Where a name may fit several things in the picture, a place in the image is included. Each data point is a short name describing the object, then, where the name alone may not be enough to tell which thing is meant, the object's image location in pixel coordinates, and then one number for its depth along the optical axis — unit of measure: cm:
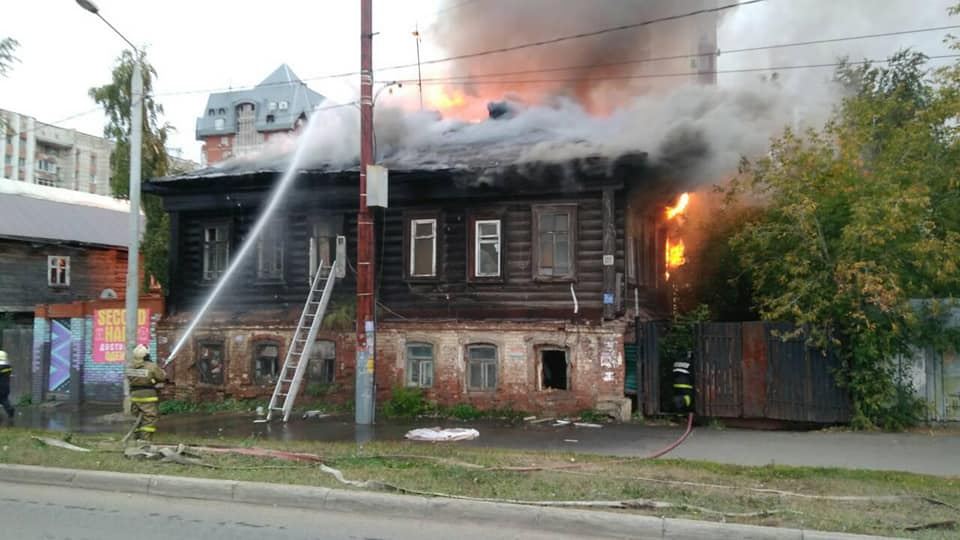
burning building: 1398
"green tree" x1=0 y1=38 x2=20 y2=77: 1168
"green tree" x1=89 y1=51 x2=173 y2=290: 2144
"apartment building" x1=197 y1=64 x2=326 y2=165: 6444
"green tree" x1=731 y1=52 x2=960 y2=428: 1134
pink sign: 1736
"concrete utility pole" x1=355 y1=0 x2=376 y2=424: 1259
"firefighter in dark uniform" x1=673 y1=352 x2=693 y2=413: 1305
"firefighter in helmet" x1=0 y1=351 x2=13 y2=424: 1387
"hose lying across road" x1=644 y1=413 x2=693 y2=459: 991
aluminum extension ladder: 1364
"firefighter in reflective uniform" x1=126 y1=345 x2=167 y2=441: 1023
